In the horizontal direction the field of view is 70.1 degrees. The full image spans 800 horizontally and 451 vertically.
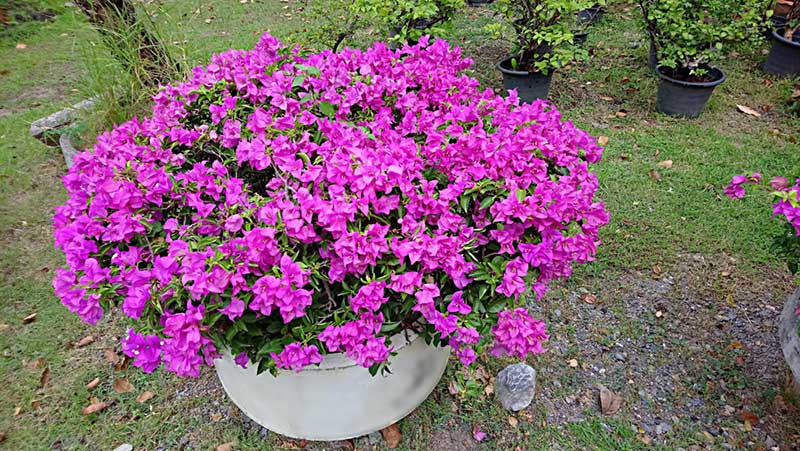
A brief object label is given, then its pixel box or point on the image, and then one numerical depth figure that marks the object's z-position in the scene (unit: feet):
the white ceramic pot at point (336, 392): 6.03
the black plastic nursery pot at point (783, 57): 14.92
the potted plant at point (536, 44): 12.76
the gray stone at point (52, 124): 12.97
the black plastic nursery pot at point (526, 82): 14.11
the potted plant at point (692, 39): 12.69
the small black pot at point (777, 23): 16.27
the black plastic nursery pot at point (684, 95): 13.53
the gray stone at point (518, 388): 7.50
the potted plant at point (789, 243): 5.57
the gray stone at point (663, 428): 7.37
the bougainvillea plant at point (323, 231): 4.82
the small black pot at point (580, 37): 17.12
